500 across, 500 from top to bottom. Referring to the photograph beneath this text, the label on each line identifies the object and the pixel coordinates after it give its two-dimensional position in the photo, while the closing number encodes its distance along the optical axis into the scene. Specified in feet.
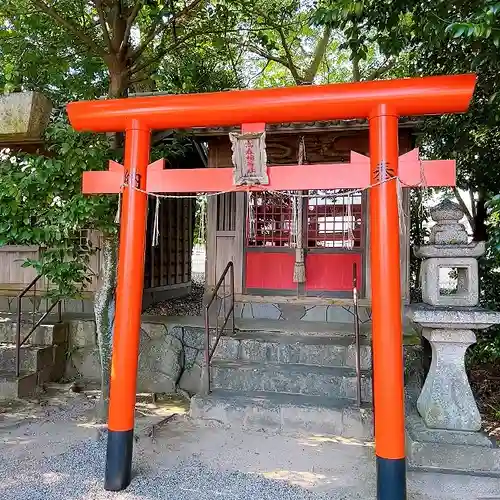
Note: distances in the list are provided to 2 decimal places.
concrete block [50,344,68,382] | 22.90
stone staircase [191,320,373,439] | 16.60
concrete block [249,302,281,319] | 25.26
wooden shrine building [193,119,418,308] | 24.56
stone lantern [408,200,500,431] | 13.30
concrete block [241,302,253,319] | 25.58
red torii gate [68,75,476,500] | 11.28
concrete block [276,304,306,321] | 24.95
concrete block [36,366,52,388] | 21.53
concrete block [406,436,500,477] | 12.74
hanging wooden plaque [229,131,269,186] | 12.52
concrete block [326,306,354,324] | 24.29
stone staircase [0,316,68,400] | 20.11
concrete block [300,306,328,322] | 24.71
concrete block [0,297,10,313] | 27.58
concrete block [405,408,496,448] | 12.95
